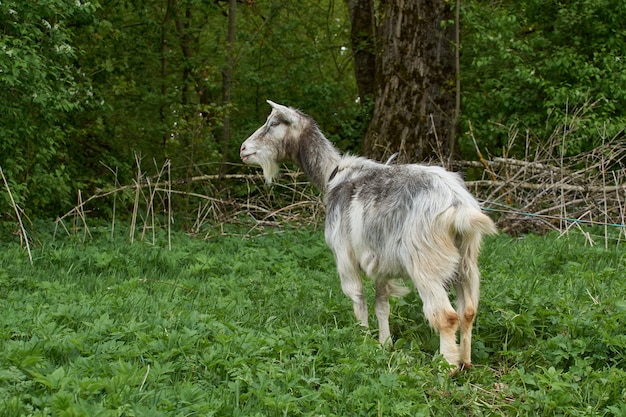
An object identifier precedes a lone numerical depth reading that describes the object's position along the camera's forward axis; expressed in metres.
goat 4.85
